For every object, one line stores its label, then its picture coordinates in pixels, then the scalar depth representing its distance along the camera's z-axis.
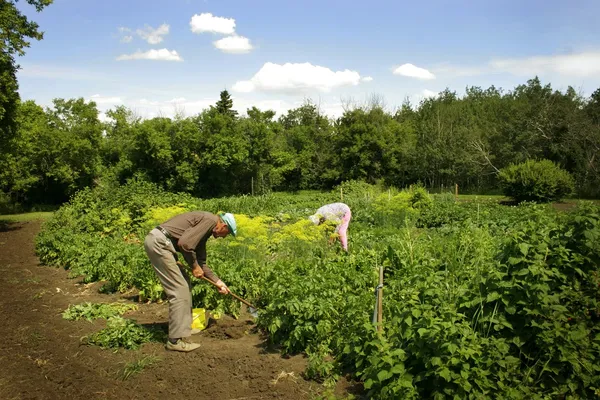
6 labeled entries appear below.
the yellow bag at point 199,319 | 6.65
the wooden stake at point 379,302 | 4.92
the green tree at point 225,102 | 51.66
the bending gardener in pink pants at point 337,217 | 9.09
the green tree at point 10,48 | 16.73
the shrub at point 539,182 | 25.73
